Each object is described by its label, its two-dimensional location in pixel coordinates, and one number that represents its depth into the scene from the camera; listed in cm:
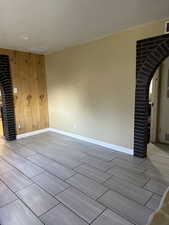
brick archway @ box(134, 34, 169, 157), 257
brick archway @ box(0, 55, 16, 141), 401
